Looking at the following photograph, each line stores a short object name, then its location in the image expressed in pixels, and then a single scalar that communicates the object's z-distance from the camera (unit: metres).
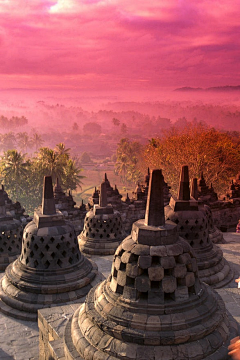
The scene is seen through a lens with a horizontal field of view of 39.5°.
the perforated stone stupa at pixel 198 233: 13.66
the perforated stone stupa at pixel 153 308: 6.25
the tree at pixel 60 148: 66.32
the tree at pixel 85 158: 131.12
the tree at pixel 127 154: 81.93
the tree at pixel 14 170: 53.81
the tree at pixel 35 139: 122.78
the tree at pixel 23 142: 127.51
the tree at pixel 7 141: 134.40
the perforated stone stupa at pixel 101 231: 18.64
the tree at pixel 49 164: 54.62
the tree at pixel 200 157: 42.38
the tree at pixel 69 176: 56.42
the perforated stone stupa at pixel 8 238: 15.71
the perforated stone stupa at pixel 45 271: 11.81
